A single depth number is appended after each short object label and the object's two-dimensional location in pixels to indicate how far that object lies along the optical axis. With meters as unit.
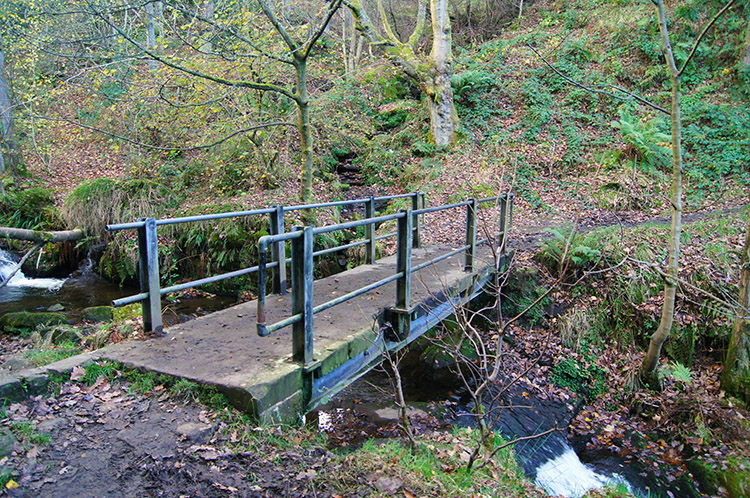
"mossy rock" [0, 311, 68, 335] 7.52
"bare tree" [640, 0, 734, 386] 4.93
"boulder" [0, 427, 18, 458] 2.64
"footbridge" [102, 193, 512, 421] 3.40
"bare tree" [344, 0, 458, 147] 13.58
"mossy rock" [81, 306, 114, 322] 8.02
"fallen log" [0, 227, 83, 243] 4.23
